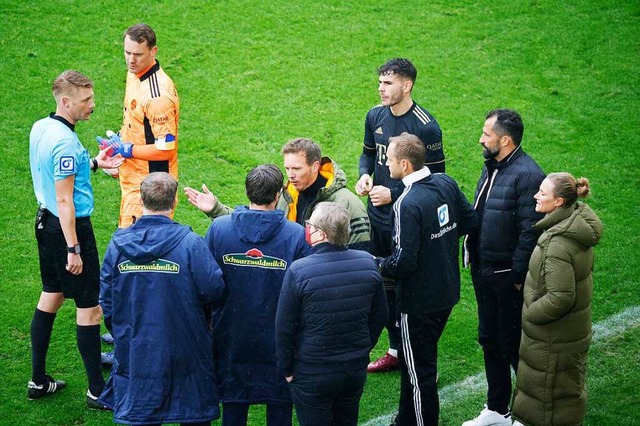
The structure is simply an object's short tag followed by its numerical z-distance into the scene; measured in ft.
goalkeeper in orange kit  46.11
